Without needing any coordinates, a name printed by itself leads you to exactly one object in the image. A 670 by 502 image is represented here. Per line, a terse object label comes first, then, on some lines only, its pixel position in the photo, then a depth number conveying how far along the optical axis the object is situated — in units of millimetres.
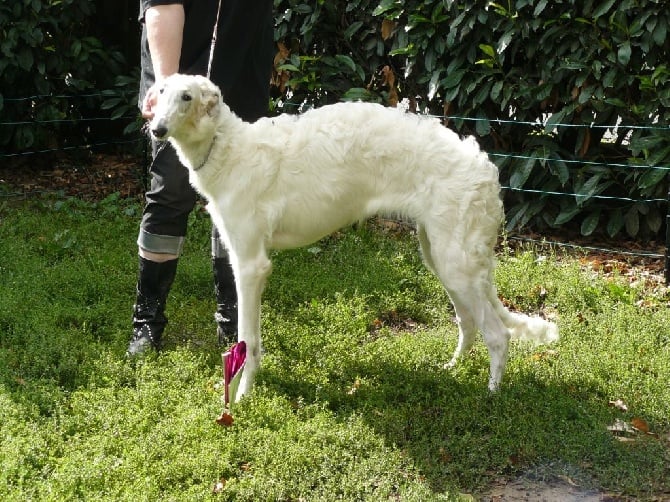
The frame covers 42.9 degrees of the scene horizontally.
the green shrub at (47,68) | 8102
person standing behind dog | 4855
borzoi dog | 4367
